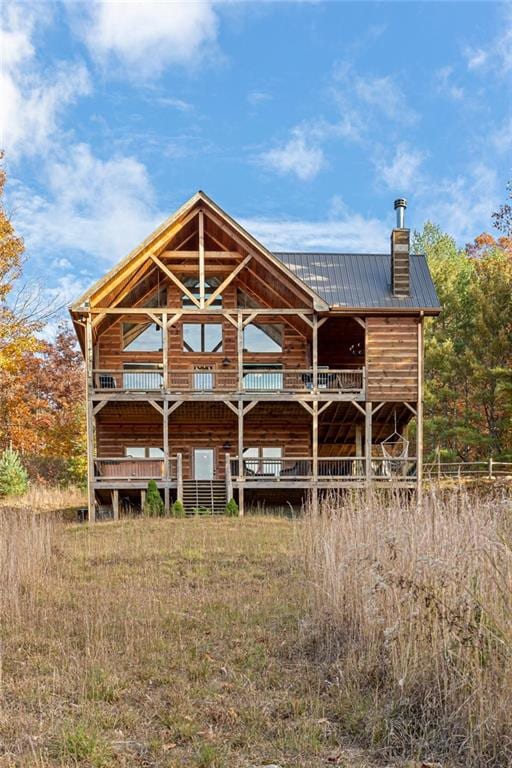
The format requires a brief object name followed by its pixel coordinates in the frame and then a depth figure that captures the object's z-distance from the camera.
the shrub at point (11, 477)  27.11
